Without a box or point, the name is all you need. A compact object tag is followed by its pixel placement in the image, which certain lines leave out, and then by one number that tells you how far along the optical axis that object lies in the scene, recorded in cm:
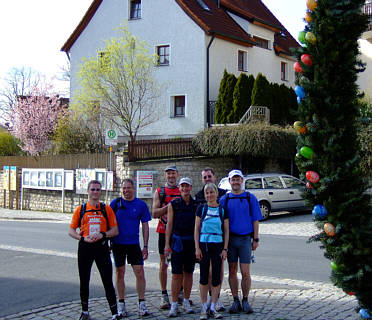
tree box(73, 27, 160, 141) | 2602
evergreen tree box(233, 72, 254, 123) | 2686
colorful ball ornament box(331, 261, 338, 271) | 491
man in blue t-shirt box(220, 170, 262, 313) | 672
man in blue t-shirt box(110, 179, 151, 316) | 674
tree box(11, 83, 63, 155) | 3634
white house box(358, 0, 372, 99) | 3036
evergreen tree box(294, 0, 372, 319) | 479
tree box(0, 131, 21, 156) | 3716
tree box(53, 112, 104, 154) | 2925
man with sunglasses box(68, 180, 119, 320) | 642
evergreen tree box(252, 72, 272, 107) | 2667
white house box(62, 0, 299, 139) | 2897
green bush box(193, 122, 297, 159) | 2153
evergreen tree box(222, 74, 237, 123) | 2719
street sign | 1959
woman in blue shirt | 646
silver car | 1878
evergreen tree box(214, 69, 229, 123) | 2748
